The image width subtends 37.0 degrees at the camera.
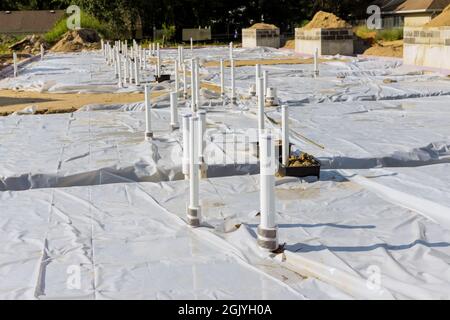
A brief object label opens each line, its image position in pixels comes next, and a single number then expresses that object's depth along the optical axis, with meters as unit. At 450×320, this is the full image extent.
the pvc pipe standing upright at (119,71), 18.32
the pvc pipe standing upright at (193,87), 12.05
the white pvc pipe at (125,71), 19.13
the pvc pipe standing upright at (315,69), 19.38
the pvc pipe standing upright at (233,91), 13.68
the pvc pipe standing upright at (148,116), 9.66
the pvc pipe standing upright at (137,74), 17.83
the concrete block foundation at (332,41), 30.12
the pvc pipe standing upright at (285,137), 7.50
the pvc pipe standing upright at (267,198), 5.07
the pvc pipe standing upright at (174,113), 10.43
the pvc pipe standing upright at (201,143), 6.92
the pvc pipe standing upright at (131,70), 19.32
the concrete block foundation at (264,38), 39.34
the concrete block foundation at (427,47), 19.52
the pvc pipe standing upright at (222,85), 14.74
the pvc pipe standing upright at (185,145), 6.63
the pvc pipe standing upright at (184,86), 14.62
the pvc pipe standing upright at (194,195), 5.86
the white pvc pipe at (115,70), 21.41
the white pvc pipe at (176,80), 14.94
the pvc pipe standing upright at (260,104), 8.51
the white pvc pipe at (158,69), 18.92
